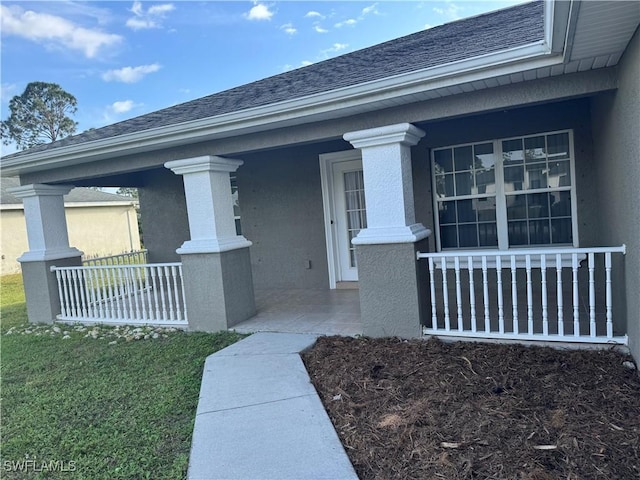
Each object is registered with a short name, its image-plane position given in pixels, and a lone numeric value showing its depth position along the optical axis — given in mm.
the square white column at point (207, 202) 5734
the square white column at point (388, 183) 4566
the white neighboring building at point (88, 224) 17703
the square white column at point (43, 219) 7273
